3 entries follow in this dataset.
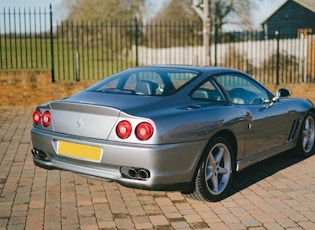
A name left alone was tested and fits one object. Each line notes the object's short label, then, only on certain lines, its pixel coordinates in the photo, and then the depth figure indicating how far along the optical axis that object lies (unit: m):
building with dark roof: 23.39
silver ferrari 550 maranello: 3.93
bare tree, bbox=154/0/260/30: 34.66
